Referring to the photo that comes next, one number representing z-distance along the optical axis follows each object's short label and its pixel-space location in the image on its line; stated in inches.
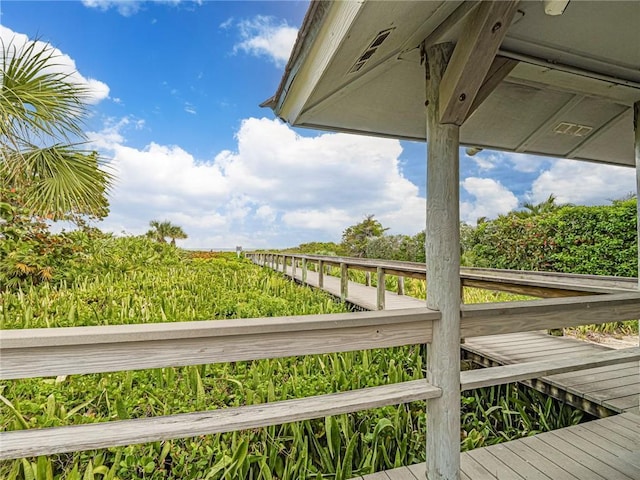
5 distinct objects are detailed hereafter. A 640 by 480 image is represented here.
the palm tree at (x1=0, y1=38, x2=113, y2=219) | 118.6
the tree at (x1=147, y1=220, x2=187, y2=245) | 784.9
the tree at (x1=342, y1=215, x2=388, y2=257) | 692.7
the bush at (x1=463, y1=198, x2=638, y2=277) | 255.8
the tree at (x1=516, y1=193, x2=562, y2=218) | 460.4
